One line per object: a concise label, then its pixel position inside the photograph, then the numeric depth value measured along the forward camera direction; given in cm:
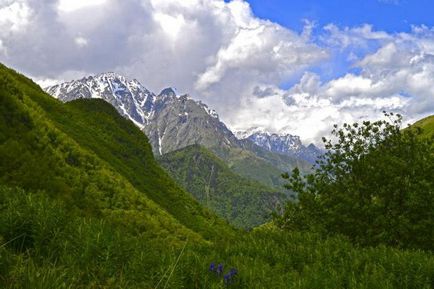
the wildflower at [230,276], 722
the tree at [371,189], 2895
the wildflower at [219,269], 747
